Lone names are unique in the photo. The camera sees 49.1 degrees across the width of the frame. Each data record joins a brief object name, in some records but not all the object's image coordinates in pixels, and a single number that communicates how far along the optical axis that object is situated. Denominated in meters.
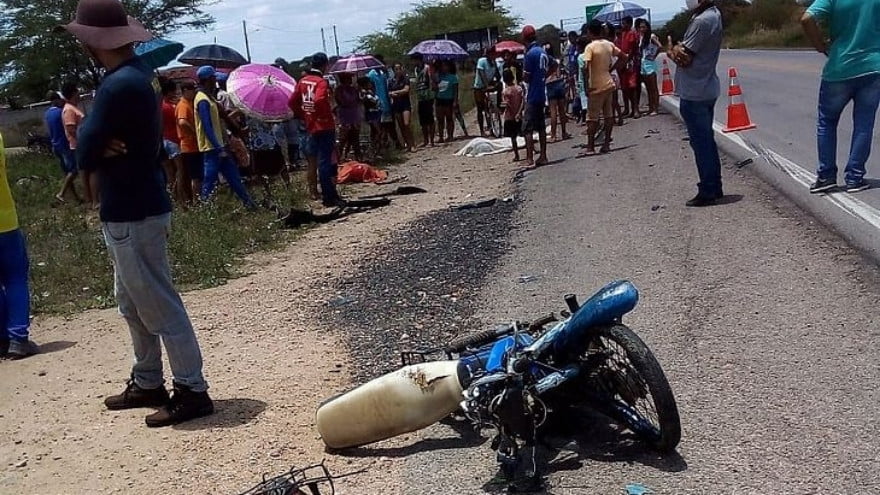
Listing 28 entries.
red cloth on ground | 15.34
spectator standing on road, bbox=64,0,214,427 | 4.93
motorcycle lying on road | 4.00
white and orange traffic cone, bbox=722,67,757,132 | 13.69
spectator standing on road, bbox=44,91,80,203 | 16.56
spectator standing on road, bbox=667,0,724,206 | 8.89
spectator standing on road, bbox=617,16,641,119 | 17.27
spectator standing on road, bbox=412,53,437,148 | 19.80
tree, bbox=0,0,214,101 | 32.00
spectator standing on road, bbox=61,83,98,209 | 14.67
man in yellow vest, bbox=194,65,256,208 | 11.67
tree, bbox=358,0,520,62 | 60.44
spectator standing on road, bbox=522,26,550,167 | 13.45
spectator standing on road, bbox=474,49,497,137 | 20.47
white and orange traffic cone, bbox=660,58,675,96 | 21.98
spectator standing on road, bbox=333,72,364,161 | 16.80
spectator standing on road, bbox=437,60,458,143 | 19.83
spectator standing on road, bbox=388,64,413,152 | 19.81
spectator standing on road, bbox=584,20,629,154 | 13.25
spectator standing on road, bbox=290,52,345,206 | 12.21
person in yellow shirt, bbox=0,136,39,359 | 7.06
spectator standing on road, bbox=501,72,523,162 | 15.52
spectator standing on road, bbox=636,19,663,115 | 17.78
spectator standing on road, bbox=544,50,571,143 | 16.70
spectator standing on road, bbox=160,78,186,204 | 12.66
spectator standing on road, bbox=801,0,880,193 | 8.22
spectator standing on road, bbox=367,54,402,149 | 19.06
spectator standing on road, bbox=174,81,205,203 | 12.16
